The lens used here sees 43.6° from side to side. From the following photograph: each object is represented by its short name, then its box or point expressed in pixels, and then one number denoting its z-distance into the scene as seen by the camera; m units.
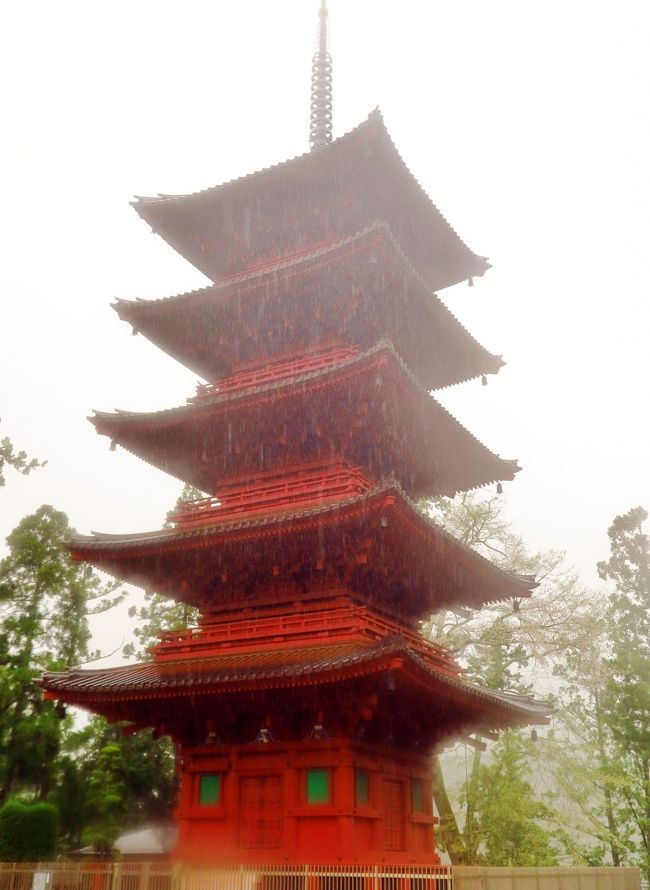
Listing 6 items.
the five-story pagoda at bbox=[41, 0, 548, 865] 14.80
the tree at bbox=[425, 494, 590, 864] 28.89
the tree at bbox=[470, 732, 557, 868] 28.52
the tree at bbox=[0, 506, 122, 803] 28.09
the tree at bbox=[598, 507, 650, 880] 31.54
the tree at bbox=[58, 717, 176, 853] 29.58
